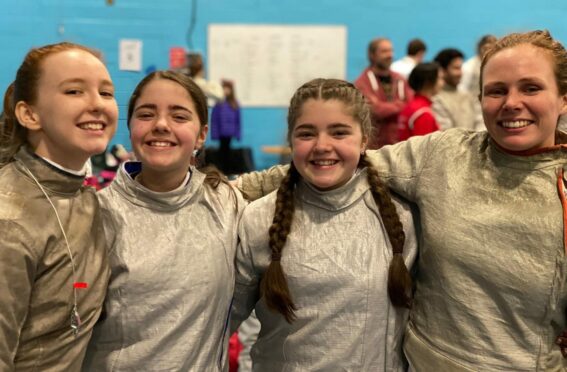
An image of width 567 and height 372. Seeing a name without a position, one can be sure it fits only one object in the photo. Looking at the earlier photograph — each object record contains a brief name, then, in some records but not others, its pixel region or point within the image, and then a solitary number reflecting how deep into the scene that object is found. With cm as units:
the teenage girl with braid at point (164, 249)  145
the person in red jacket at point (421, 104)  364
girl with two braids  152
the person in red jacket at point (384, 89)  419
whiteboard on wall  579
